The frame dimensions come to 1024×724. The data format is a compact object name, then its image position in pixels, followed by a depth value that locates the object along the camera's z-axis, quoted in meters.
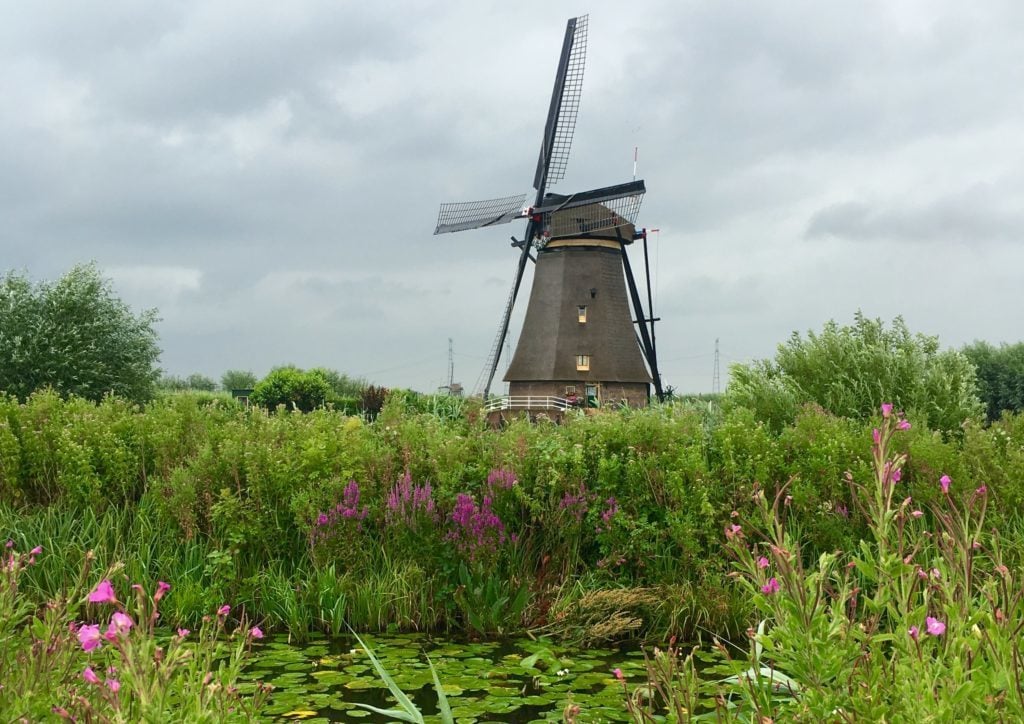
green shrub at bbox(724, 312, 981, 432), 13.38
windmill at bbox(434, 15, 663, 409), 28.09
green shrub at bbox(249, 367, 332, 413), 35.47
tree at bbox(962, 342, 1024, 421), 37.34
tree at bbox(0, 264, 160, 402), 24.56
